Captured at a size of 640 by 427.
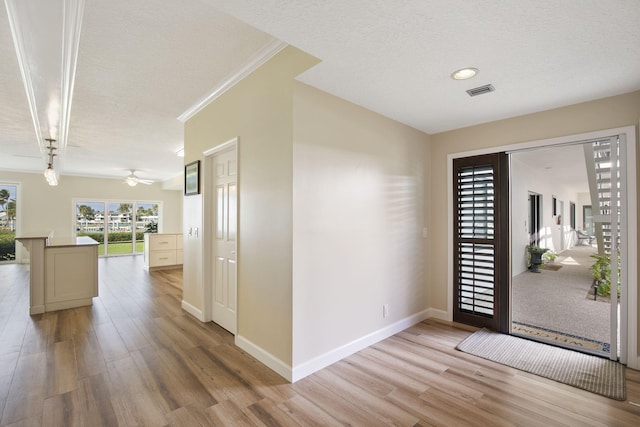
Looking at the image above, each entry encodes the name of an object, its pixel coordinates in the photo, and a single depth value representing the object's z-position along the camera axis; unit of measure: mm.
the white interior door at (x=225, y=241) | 3184
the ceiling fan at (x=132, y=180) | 7715
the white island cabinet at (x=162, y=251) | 7219
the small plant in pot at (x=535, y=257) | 6613
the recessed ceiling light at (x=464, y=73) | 2182
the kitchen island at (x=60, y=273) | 3977
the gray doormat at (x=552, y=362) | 2258
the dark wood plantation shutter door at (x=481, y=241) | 3252
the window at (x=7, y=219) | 7840
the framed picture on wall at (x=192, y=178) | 3701
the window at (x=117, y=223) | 9211
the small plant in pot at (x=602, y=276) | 3766
